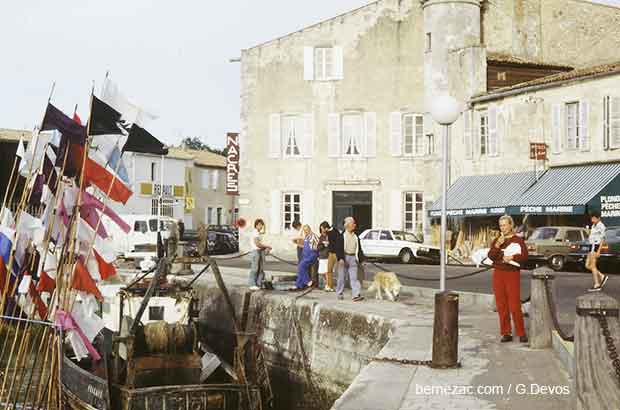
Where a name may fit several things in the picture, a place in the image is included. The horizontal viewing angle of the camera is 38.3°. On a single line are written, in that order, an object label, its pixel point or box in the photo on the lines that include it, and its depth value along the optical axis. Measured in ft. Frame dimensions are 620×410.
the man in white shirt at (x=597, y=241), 62.98
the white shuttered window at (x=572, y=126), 103.86
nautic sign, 140.87
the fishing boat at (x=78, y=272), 38.07
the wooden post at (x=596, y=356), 19.34
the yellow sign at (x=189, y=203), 191.31
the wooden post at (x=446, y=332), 32.60
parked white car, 111.34
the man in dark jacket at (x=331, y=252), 58.13
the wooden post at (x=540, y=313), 35.73
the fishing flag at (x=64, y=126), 39.78
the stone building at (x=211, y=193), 222.89
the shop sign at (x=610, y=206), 93.71
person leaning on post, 62.08
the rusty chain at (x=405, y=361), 33.47
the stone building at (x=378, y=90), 123.95
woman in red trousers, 37.88
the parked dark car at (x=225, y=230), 157.27
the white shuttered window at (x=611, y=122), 98.43
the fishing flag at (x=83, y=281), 38.40
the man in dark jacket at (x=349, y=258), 57.72
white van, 111.86
